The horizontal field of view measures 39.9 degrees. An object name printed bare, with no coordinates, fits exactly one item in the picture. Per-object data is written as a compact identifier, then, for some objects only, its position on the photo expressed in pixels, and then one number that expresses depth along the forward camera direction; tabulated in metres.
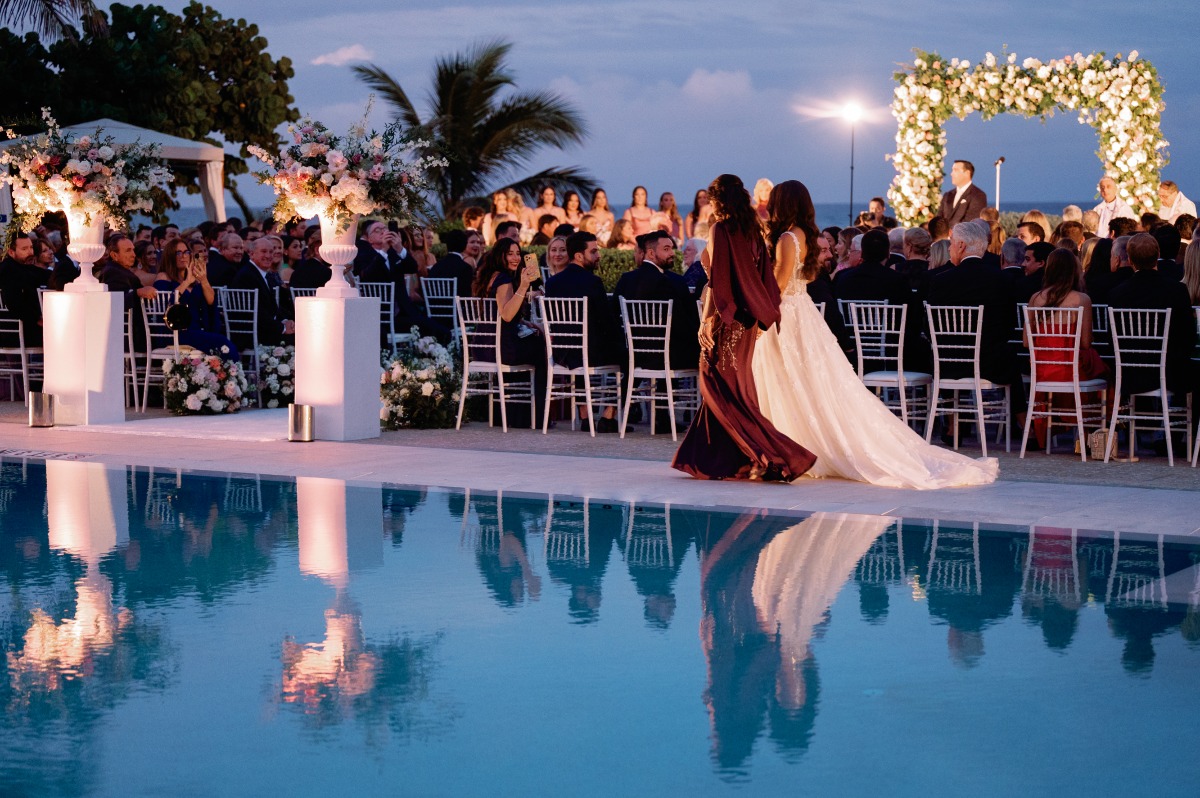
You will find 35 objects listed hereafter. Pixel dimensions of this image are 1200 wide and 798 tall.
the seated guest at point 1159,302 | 10.34
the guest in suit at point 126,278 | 13.84
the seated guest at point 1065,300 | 10.58
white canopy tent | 20.34
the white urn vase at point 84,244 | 12.77
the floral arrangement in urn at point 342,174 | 11.46
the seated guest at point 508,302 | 12.48
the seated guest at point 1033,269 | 11.24
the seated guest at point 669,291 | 11.72
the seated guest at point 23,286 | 14.05
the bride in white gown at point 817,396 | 9.69
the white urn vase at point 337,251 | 11.71
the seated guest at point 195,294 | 13.74
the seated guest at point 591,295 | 12.02
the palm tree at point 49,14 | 25.91
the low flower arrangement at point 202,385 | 13.30
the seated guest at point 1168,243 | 12.50
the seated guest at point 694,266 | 12.87
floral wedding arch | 17.83
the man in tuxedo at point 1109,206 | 17.39
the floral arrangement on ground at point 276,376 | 13.87
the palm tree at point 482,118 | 27.75
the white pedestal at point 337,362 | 11.64
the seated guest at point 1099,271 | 11.55
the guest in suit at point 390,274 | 14.42
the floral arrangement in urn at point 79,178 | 12.56
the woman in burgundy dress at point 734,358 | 9.51
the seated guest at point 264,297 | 13.84
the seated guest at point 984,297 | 10.91
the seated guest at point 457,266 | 14.12
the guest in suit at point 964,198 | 16.61
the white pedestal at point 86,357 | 12.70
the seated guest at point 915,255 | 12.24
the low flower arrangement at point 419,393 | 12.52
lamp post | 24.22
